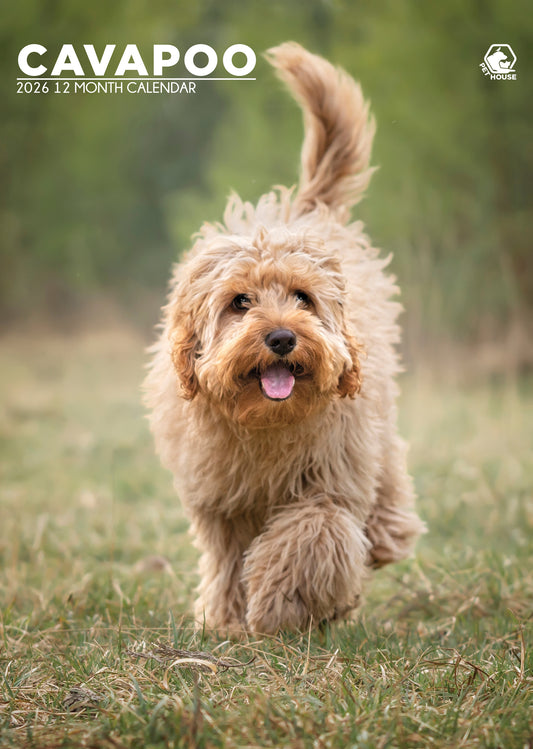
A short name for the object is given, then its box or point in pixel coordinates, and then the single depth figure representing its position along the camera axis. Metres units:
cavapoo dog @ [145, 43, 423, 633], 3.17
